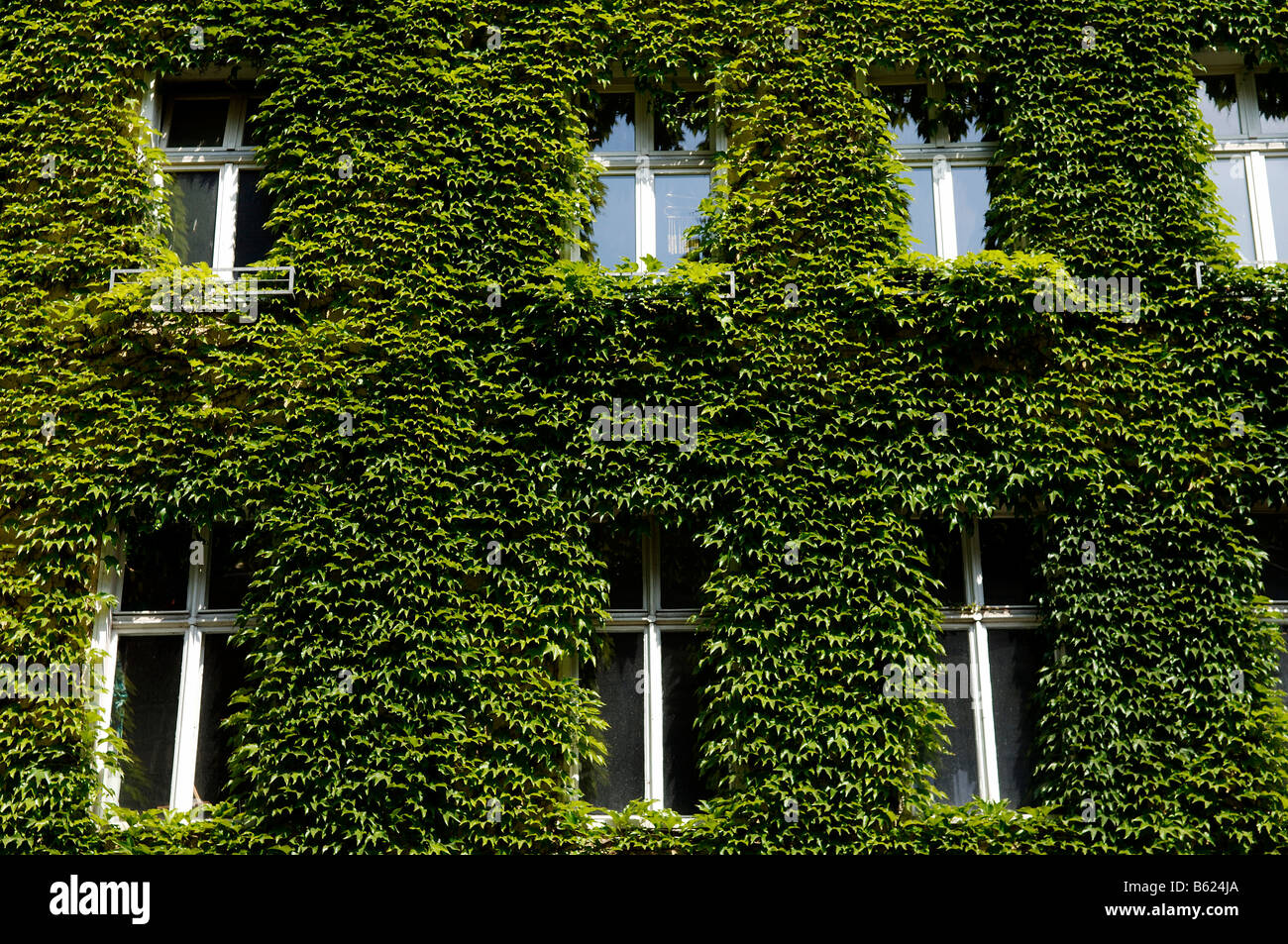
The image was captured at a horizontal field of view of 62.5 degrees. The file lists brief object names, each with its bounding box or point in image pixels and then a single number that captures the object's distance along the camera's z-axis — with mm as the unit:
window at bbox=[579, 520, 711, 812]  8875
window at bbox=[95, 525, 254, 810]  8977
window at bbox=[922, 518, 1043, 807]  8859
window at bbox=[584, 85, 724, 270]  10125
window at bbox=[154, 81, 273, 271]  10125
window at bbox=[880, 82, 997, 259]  10094
